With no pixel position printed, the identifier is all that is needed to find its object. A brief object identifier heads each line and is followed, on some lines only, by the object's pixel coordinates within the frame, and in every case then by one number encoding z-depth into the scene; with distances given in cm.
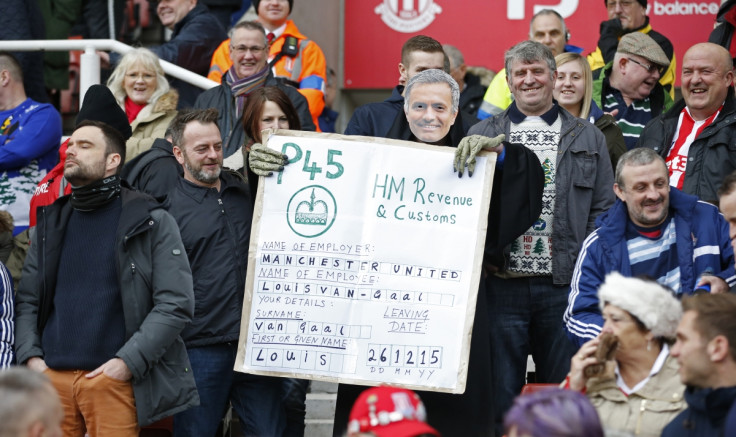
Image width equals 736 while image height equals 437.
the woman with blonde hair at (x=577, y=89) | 1559
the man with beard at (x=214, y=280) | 1277
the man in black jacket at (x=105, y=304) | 1178
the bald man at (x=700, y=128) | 1443
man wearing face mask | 1193
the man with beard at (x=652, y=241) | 1188
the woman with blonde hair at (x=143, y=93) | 1637
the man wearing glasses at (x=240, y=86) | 1566
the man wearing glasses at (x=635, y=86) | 1730
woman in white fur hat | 1016
